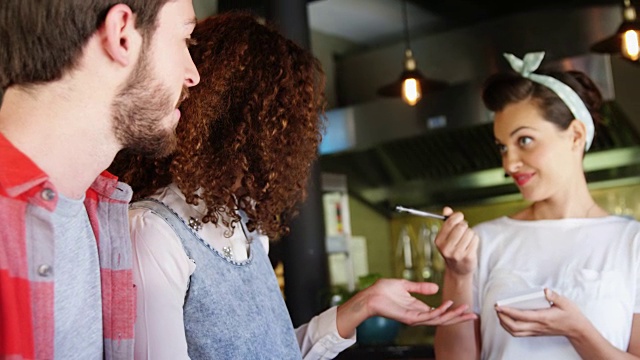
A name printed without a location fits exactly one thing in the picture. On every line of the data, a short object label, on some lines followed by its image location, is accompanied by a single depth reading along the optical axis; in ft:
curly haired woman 4.22
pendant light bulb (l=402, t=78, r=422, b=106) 14.17
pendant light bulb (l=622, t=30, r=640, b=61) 11.74
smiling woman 6.11
